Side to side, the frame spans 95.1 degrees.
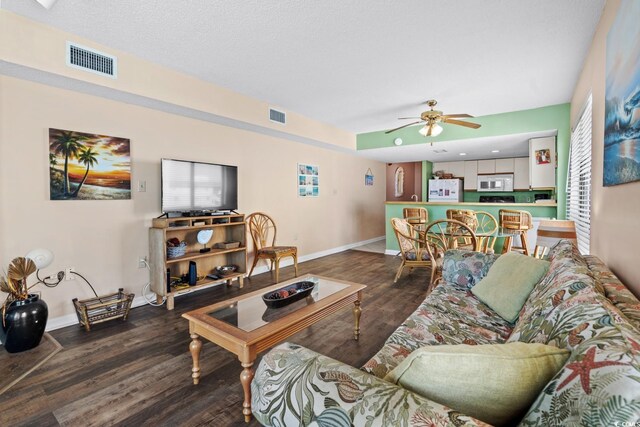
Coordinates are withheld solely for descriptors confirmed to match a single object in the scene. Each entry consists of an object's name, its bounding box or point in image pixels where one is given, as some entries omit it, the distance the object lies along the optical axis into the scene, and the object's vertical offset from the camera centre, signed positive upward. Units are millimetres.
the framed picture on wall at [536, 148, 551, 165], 4887 +777
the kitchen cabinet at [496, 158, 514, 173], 7266 +929
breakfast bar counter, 4595 -104
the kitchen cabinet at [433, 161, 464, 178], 8003 +980
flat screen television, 3301 +192
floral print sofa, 544 -432
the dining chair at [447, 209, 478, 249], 4598 -250
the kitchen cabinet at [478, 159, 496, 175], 7543 +944
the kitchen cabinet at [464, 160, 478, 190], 7793 +740
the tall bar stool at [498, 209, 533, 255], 4320 -321
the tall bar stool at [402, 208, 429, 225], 5660 -267
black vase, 2160 -921
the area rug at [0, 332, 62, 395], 1916 -1147
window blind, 2657 +258
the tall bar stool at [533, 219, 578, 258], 2572 -270
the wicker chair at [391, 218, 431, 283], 3781 -658
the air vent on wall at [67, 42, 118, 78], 2492 +1256
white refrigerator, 7566 +324
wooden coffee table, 1580 -747
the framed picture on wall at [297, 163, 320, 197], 5418 +413
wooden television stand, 3155 -600
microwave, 7250 +504
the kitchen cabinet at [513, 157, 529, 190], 7062 +716
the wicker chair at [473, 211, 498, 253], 3761 -460
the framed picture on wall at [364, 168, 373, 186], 7402 +632
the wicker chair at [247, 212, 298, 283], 4137 -614
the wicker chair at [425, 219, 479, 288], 3257 -566
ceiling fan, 4020 +1157
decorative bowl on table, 2076 -690
